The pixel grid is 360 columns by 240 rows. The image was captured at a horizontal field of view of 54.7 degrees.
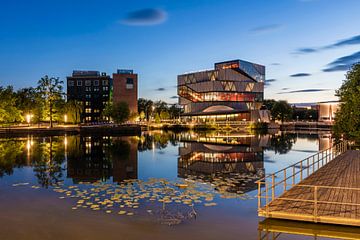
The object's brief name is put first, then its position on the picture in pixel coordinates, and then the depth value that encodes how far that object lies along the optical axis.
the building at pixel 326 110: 177.75
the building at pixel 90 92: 157.25
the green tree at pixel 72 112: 102.08
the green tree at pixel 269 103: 165.50
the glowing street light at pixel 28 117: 93.06
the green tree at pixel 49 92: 92.19
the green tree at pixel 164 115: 151.25
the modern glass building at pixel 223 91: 139.25
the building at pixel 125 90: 143.50
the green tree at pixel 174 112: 173.12
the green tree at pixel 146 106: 171.75
